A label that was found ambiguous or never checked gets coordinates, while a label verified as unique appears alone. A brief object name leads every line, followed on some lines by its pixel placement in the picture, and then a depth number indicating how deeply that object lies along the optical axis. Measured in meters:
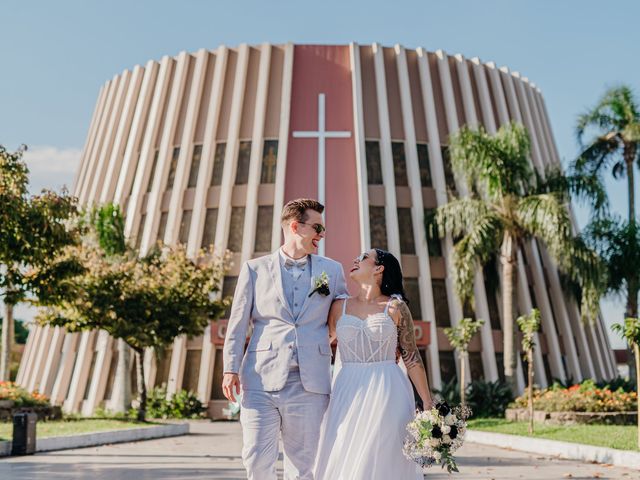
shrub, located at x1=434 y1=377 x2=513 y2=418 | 26.84
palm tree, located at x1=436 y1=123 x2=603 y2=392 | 26.55
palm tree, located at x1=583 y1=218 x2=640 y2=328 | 31.05
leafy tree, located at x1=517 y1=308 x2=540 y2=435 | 20.08
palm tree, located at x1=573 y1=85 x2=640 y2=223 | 32.44
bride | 6.05
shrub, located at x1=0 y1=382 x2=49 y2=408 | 23.86
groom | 5.65
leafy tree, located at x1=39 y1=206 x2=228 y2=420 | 23.33
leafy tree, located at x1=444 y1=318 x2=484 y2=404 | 25.28
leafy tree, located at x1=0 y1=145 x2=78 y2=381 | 15.57
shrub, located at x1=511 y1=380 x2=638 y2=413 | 21.50
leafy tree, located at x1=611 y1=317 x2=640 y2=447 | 14.09
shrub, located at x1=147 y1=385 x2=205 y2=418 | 29.62
